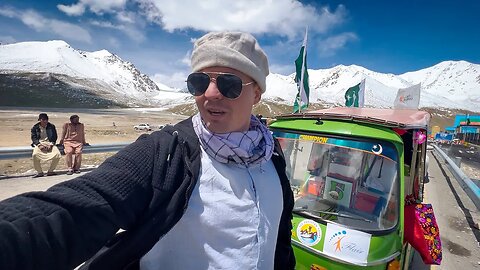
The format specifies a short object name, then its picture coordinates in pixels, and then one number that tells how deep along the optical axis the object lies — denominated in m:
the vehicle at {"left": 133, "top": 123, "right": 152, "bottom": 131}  39.20
